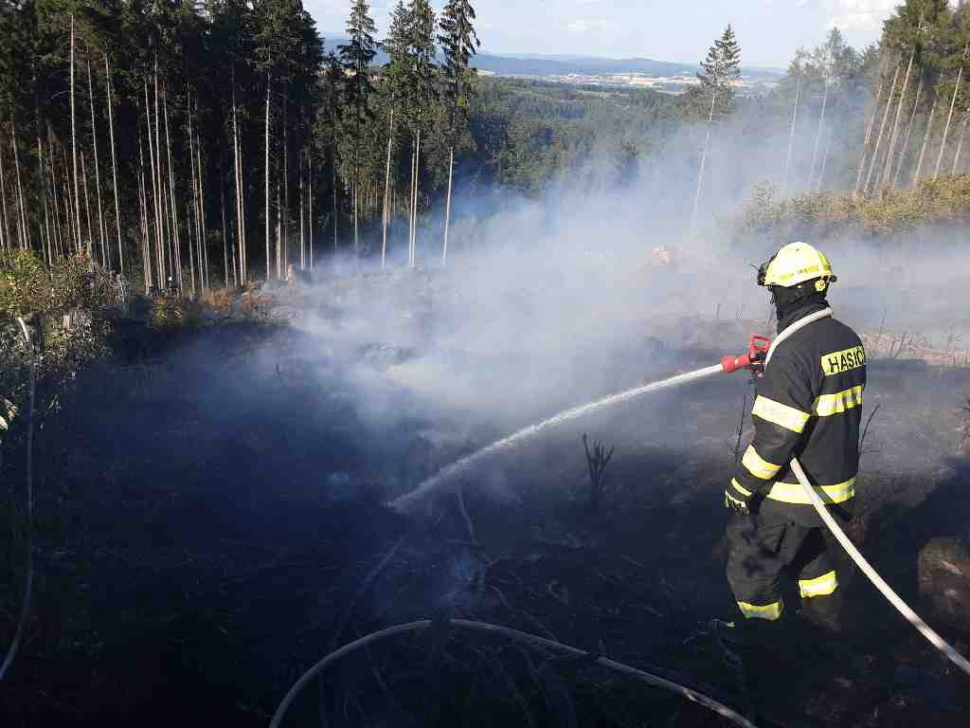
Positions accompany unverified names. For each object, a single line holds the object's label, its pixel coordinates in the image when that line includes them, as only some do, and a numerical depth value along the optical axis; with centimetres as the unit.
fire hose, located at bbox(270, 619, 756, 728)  371
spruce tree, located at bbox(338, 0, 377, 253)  2633
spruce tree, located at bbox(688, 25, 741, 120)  3075
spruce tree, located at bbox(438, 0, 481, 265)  2520
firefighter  373
